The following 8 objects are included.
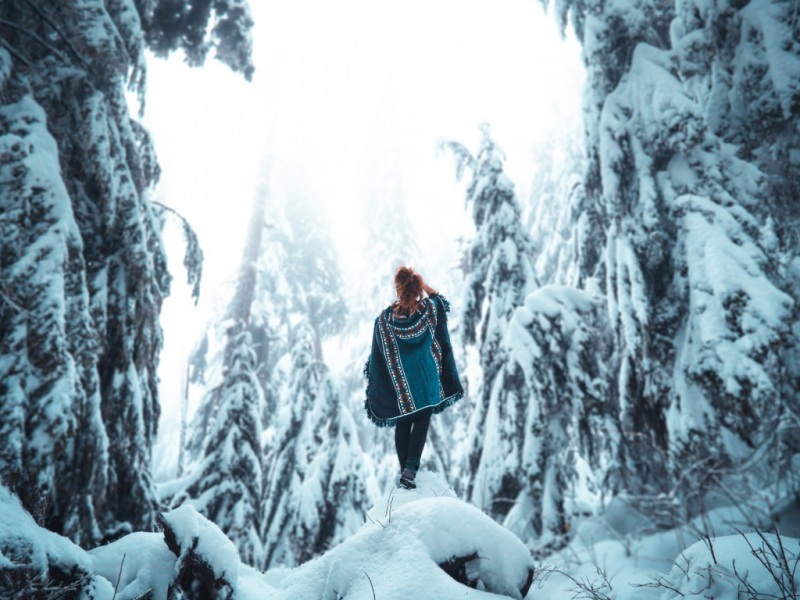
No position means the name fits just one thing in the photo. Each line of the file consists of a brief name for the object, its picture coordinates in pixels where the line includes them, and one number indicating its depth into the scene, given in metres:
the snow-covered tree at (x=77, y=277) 3.00
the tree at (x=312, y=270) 21.19
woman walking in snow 3.01
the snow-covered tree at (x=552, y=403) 6.81
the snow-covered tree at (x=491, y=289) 7.34
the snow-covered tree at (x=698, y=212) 4.11
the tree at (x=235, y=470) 8.02
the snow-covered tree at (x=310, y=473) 9.48
